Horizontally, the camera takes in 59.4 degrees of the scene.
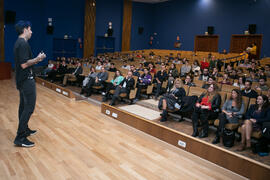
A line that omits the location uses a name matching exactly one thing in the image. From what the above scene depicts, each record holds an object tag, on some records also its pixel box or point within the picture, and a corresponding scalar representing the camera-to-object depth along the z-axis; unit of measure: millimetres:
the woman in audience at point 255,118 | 2678
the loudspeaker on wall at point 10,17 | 9117
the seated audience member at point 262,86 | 4188
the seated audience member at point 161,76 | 5041
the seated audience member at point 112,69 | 6221
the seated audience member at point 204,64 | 6980
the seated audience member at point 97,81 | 5348
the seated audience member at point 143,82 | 4832
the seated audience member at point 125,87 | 4539
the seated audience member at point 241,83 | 4305
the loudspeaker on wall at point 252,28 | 8756
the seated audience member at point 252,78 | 4922
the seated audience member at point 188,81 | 4426
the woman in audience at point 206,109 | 3062
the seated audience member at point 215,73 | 5348
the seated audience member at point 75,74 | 6555
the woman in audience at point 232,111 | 2912
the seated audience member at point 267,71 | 5398
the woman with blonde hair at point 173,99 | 3613
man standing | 2275
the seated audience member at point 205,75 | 5062
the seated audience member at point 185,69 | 6234
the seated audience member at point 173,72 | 5188
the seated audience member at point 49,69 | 7697
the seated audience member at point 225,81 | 4598
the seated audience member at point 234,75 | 5198
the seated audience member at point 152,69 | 5956
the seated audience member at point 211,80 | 3841
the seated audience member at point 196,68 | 5907
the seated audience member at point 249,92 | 3475
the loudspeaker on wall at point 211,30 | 10211
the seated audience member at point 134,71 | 5498
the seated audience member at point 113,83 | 4844
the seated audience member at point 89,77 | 5521
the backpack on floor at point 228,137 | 2791
